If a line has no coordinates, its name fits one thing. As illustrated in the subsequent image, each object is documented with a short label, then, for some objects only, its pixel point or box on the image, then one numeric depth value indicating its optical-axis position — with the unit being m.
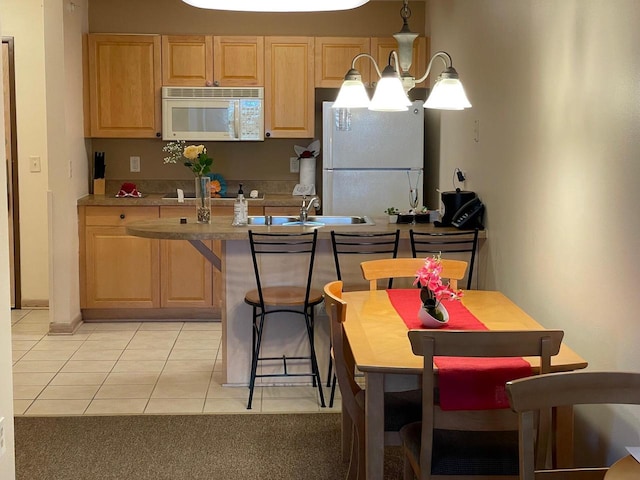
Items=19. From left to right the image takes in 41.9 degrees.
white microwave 6.09
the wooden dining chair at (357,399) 2.78
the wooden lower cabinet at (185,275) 5.94
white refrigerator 5.88
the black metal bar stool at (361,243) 4.33
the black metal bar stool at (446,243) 4.40
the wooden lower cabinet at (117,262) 5.86
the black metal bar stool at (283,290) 4.22
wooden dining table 2.52
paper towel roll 6.34
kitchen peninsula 4.44
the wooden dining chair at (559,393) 1.94
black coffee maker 4.59
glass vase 4.70
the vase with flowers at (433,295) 2.91
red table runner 2.47
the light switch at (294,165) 6.55
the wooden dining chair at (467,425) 2.34
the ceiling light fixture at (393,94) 3.40
